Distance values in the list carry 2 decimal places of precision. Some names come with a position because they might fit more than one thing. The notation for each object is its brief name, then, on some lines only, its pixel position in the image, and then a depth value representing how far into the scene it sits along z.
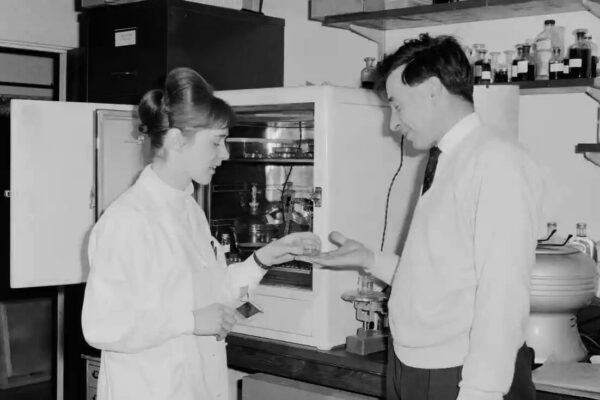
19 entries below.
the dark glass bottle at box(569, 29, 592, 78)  2.44
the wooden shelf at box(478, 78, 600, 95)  2.40
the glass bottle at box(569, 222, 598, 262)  2.50
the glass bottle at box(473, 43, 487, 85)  2.64
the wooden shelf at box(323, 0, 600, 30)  2.50
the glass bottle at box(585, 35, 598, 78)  2.46
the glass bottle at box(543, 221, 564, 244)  2.59
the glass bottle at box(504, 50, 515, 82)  2.68
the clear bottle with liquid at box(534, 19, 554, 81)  2.53
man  1.52
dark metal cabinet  2.90
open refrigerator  2.35
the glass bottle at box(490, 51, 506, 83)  2.65
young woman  1.71
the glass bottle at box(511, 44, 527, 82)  2.58
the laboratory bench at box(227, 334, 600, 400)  2.26
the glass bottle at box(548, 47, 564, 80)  2.48
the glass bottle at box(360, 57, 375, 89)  2.89
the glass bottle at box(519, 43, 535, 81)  2.55
